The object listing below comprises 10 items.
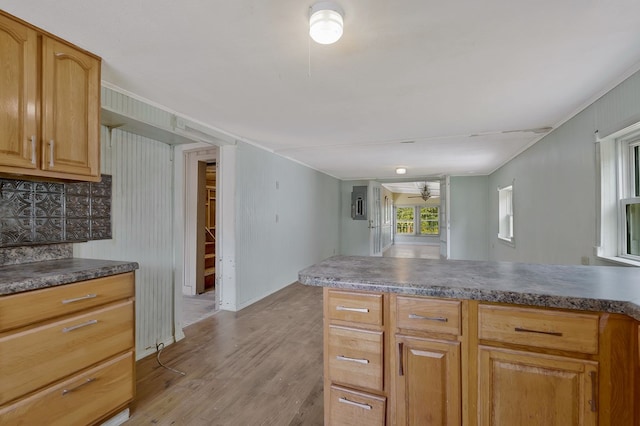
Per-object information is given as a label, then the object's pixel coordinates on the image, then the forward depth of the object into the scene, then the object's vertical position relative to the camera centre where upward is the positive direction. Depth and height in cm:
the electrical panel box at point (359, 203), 756 +32
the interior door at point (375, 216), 742 -4
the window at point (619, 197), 215 +13
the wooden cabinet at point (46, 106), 144 +61
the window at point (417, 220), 1325 -25
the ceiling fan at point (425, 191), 999 +85
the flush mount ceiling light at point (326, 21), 132 +92
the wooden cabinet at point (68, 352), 126 -69
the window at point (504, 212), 556 +5
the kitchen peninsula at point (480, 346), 107 -56
